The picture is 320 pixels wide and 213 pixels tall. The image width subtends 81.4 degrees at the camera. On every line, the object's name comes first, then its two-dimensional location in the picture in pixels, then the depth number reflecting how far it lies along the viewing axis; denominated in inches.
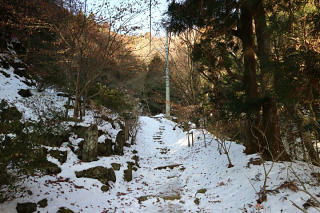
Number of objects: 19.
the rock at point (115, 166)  317.8
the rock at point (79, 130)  342.7
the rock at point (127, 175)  316.2
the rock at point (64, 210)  181.9
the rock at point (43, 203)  177.6
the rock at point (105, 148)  346.0
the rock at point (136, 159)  397.4
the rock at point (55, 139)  290.2
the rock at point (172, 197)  254.7
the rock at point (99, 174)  261.5
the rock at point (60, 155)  268.5
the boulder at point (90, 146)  299.6
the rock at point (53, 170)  236.7
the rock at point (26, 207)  160.4
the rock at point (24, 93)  420.8
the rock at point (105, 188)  252.3
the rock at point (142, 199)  248.8
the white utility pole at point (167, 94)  811.1
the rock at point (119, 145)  390.3
